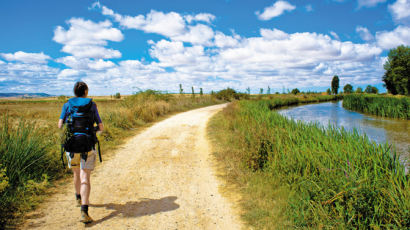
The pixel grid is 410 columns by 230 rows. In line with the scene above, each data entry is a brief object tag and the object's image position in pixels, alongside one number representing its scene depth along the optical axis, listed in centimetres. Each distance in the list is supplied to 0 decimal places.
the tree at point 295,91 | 7238
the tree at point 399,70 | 4475
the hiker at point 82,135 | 342
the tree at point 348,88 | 10225
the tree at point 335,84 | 8931
